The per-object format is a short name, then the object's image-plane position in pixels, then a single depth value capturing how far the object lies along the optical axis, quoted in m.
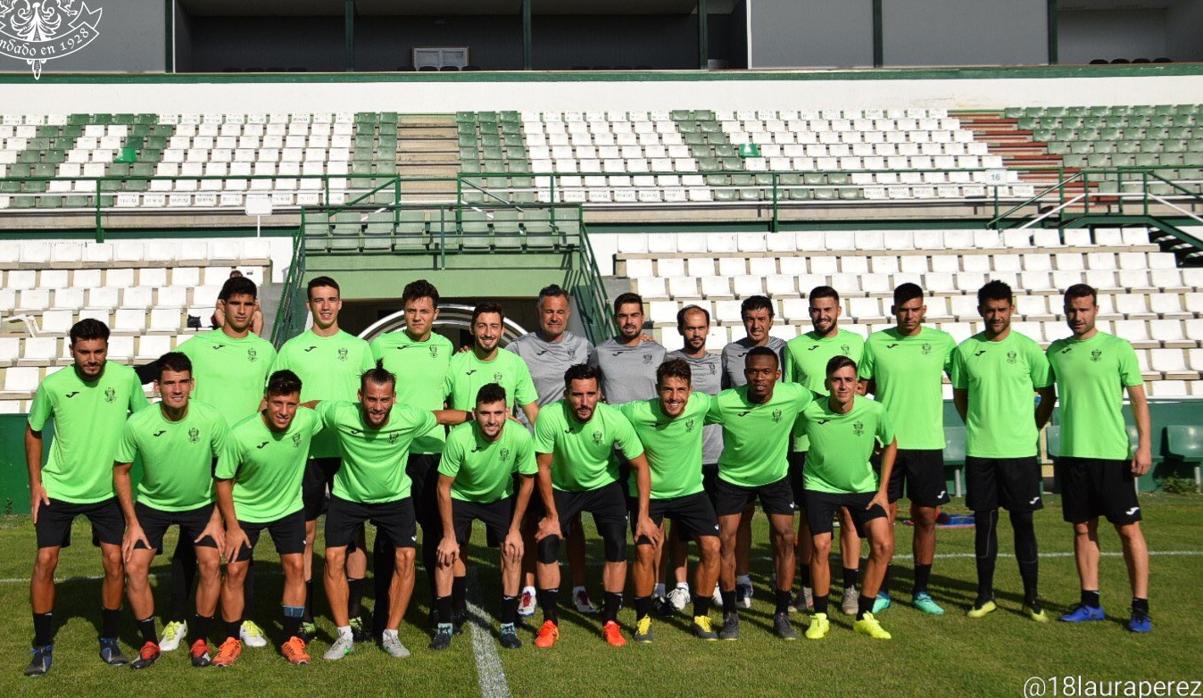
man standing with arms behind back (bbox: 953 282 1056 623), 7.16
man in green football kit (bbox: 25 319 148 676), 6.21
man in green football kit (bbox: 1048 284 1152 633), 6.96
